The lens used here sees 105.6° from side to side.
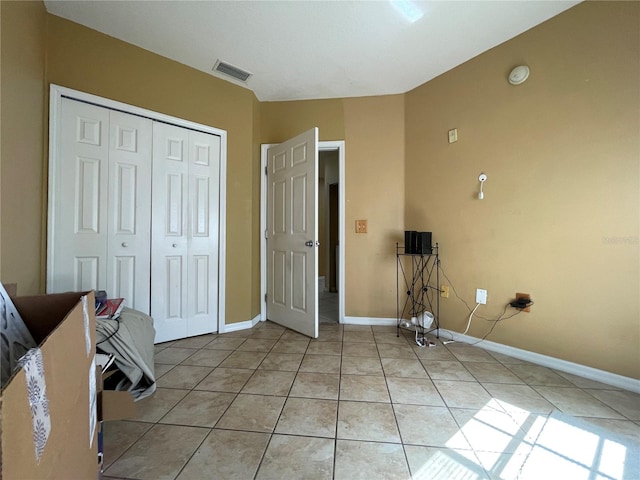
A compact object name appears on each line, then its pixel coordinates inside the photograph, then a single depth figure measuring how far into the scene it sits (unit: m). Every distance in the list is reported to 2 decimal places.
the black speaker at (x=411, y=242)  2.22
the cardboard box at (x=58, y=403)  0.33
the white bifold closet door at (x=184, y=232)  2.09
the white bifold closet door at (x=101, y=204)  1.70
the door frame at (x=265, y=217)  2.72
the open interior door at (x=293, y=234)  2.32
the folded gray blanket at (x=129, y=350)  1.35
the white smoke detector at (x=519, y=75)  1.85
